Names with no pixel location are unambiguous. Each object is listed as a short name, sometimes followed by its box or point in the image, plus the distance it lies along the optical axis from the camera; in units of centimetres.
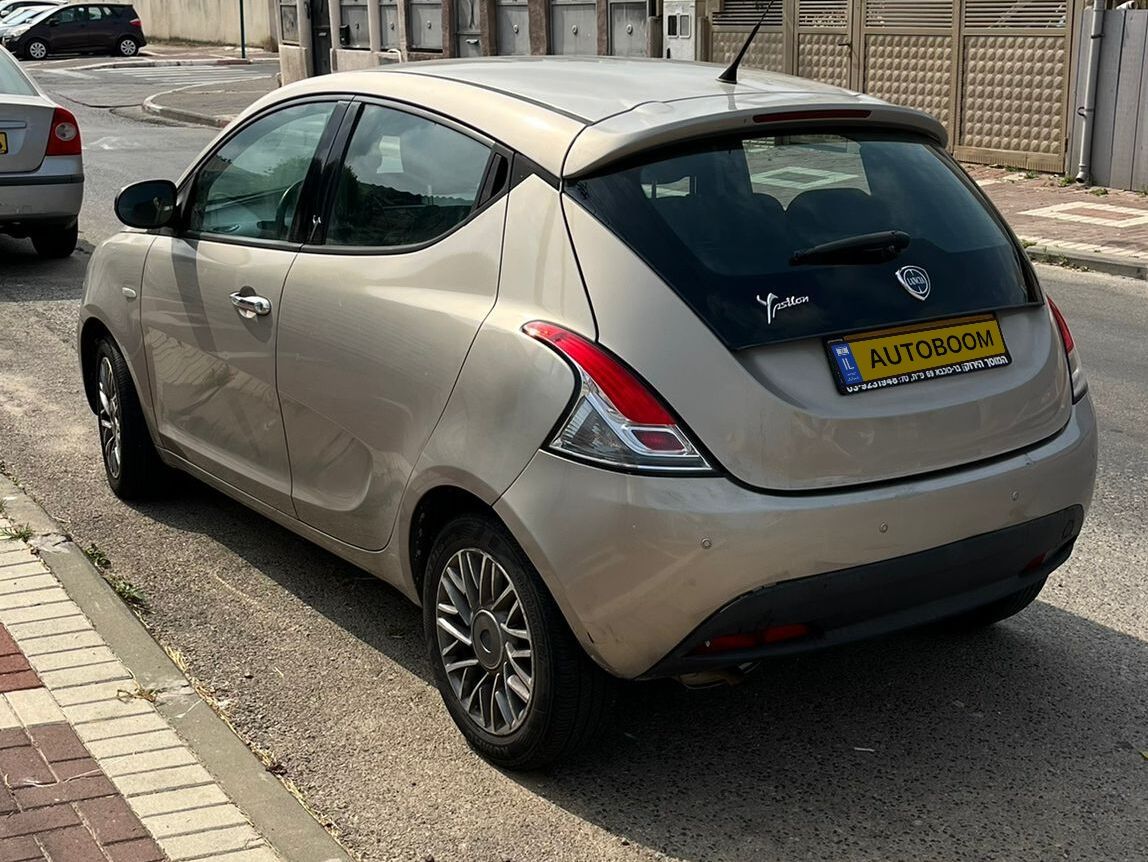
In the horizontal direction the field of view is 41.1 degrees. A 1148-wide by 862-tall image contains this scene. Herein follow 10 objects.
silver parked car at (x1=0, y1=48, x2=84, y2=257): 1100
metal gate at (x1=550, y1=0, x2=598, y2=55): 2234
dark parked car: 4584
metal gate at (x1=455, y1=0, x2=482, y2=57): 2525
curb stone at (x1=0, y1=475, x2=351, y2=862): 354
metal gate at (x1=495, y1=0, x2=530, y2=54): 2398
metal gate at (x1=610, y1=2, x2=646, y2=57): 2142
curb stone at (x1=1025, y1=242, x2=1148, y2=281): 1112
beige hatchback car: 342
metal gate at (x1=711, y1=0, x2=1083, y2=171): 1565
